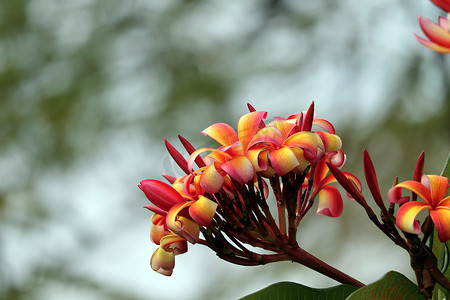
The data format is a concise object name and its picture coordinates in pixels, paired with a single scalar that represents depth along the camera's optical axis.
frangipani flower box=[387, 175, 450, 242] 2.05
